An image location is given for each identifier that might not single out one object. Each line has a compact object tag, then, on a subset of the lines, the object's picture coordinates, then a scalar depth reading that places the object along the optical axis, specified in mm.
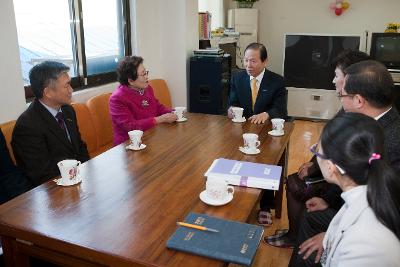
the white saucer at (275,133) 2148
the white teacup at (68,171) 1484
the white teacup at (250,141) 1850
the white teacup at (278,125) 2172
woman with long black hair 968
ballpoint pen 1152
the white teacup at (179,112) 2479
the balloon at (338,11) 5347
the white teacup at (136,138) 1893
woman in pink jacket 2426
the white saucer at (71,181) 1490
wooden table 1099
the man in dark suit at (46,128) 1848
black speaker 3906
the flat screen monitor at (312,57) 4973
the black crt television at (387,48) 4727
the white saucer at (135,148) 1902
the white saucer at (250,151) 1842
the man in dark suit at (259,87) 2736
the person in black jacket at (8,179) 1794
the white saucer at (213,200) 1327
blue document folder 1036
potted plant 5473
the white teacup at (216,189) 1337
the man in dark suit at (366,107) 1544
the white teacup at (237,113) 2453
